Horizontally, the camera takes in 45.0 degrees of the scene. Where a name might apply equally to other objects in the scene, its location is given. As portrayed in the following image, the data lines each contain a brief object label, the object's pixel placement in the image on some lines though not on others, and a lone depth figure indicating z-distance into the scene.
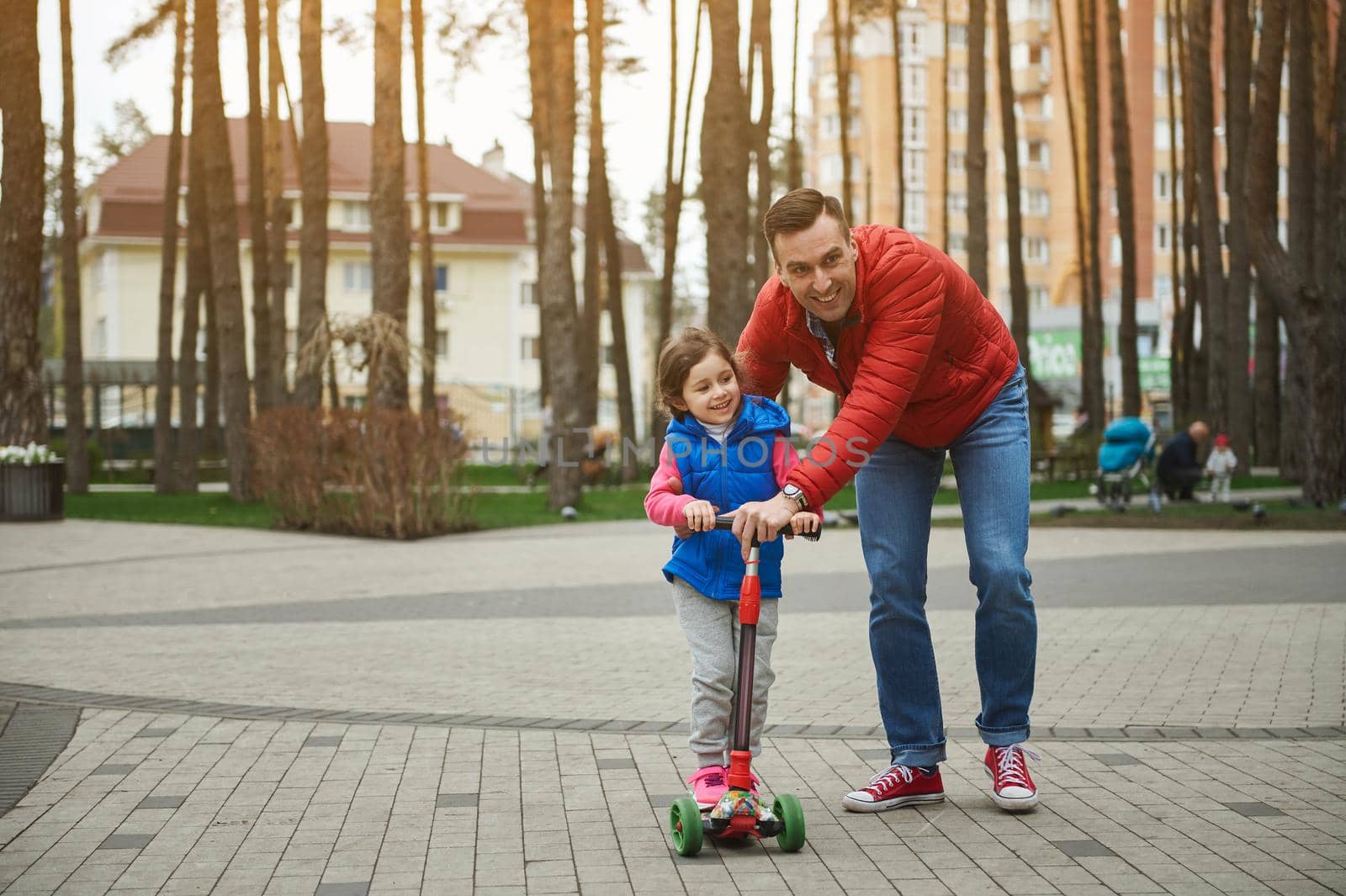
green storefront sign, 53.69
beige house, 60.84
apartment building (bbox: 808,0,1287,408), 66.25
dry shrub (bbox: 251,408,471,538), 17.70
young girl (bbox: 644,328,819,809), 4.63
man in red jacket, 4.50
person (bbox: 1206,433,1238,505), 22.61
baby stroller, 21.06
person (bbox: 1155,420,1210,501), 22.95
